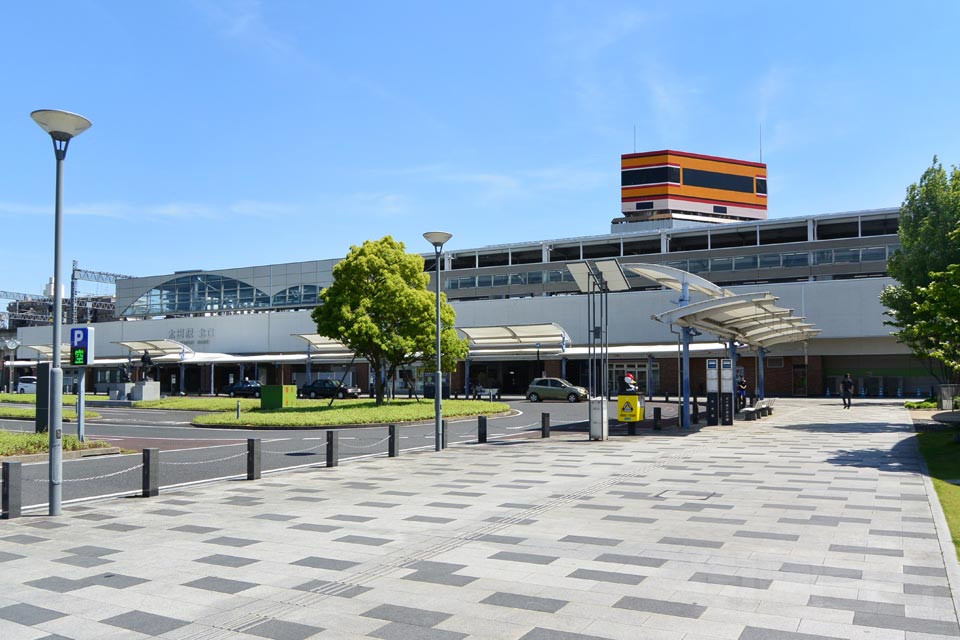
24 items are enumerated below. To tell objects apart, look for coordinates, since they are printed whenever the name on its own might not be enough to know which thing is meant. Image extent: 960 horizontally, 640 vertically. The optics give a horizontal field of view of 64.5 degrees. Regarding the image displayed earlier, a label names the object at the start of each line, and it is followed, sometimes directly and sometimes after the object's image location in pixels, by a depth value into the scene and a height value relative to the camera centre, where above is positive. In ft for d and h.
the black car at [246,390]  180.75 -6.42
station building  158.51 +15.88
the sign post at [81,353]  47.81 +0.68
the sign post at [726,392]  87.51 -3.73
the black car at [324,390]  163.22 -5.92
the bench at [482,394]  151.53 -6.73
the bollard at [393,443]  57.52 -6.14
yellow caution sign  75.15 -4.74
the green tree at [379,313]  108.68 +7.11
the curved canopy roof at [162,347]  205.57 +4.41
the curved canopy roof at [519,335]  161.27 +5.74
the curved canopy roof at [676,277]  83.76 +9.41
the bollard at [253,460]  45.47 -5.80
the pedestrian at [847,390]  113.50 -4.46
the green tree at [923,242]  89.61 +14.37
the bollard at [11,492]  33.45 -5.65
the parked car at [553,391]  143.74 -5.57
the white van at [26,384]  194.59 -5.31
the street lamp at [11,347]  220.16 +4.83
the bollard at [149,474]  39.19 -5.69
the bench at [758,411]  93.40 -6.45
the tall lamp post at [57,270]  33.86 +4.17
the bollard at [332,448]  51.67 -5.86
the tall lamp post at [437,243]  62.34 +10.26
